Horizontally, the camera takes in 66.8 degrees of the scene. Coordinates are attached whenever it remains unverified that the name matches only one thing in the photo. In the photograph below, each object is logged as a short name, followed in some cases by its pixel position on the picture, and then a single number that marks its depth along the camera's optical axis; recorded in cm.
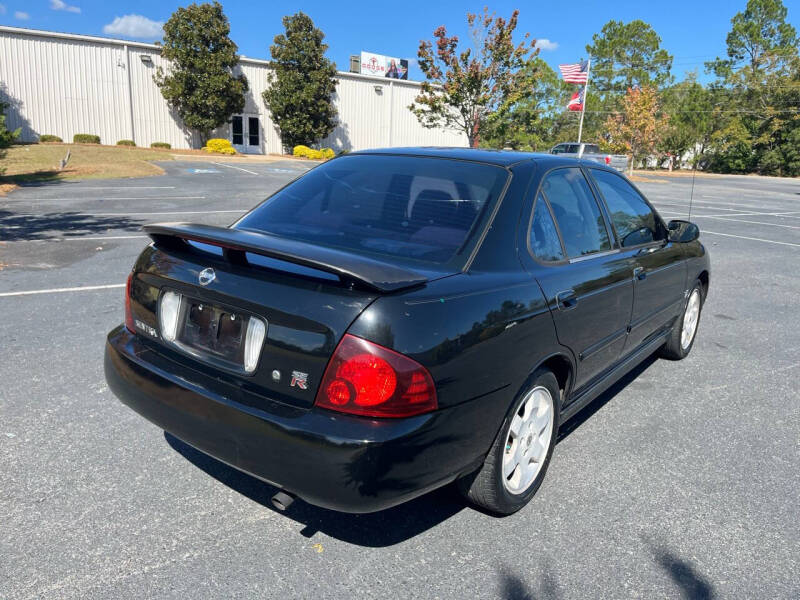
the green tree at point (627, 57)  6769
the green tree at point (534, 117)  3250
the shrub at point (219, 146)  3478
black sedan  211
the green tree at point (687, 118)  5422
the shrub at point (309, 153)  3650
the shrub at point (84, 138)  3350
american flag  3347
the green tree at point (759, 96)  5509
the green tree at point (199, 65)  3388
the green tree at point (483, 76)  3116
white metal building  3241
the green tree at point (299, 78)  3709
